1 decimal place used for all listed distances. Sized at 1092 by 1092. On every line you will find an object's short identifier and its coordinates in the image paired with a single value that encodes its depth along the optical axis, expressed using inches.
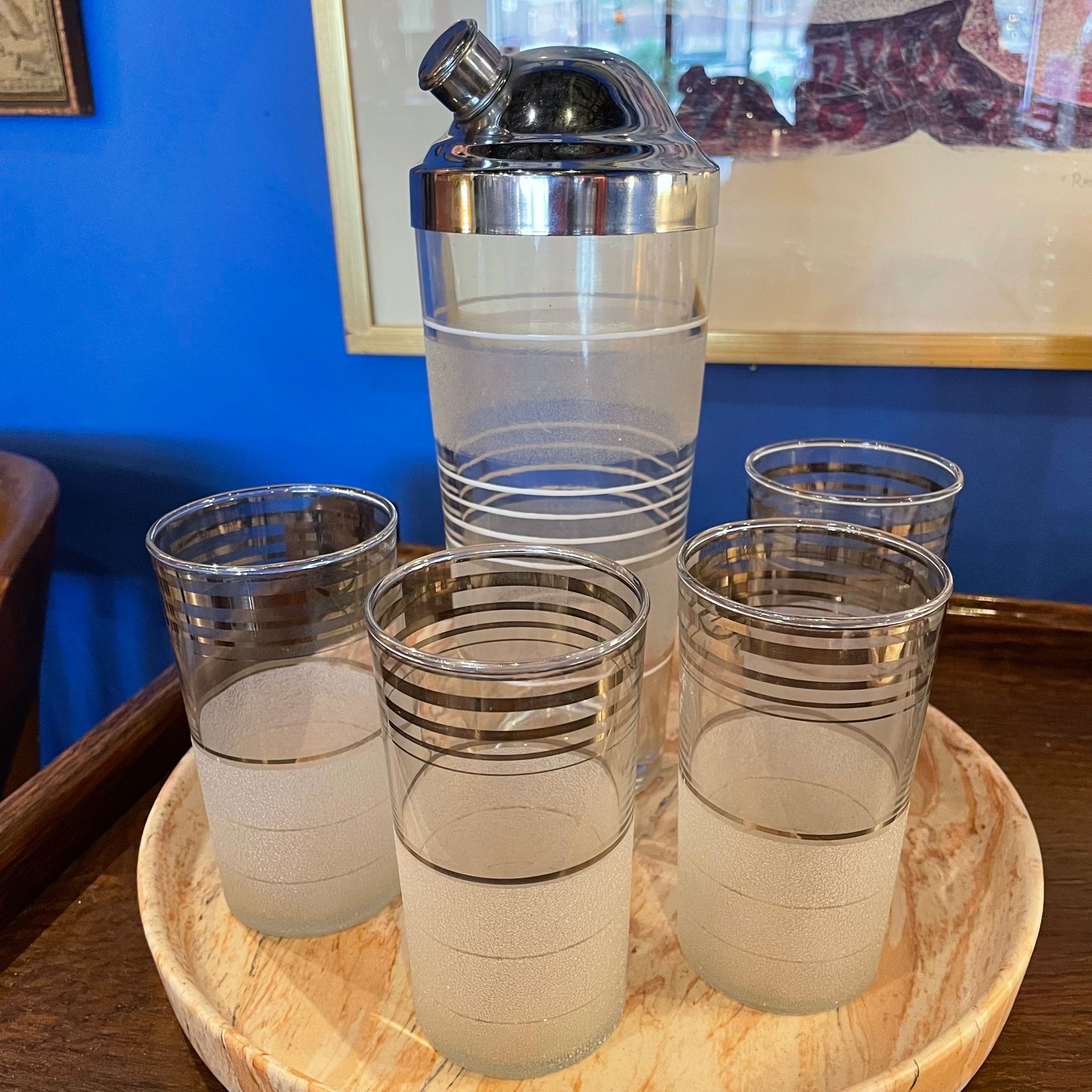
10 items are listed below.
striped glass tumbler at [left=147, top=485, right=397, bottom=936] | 14.0
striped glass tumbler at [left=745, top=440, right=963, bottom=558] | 17.6
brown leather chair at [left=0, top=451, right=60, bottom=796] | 24.2
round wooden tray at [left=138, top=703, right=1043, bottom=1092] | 12.9
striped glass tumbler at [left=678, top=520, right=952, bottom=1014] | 12.6
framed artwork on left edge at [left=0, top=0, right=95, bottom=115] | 26.1
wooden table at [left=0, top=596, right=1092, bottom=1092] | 13.6
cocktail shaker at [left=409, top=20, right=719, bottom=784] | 14.7
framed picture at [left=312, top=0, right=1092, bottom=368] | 21.7
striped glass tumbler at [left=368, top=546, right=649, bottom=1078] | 11.5
